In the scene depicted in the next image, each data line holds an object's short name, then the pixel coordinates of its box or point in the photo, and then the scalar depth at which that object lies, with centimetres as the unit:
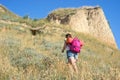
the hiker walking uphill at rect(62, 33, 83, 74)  543
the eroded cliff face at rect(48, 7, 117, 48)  2176
